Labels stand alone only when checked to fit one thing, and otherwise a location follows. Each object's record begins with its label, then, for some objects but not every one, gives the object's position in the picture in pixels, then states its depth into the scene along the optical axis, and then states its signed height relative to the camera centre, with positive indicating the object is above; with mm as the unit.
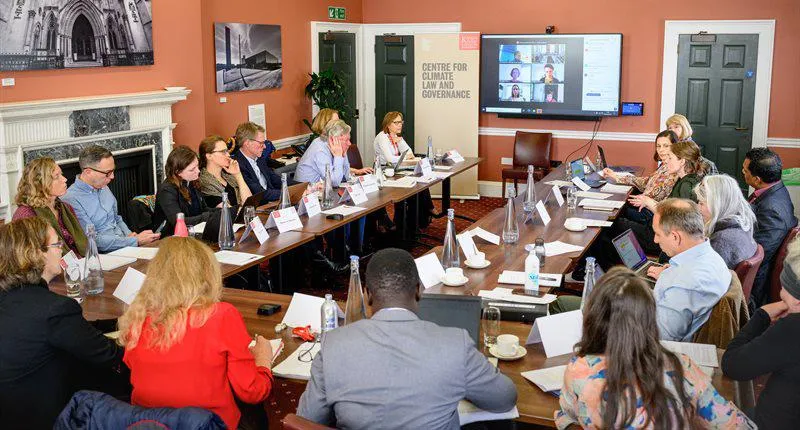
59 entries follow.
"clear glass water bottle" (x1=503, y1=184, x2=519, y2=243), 5012 -812
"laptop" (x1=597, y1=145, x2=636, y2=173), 8039 -794
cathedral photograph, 5848 +358
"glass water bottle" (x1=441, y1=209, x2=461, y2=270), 4441 -849
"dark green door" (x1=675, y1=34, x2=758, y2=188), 9156 -70
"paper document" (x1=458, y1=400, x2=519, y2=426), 2613 -990
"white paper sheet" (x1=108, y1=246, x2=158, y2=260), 4641 -910
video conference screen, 9578 +121
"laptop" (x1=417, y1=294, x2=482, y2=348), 3041 -794
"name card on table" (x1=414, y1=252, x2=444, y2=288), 4118 -884
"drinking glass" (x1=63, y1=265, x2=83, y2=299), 3953 -905
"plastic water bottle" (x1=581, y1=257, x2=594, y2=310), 3320 -739
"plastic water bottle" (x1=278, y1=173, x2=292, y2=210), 5641 -730
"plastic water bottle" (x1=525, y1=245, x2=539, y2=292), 3939 -851
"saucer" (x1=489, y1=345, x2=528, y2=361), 3084 -957
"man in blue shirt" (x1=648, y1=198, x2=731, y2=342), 3393 -754
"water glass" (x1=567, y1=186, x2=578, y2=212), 6168 -811
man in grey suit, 2283 -766
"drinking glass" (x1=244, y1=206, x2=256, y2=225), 5059 -756
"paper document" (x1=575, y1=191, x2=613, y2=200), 6625 -838
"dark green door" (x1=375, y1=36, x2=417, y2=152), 10492 +86
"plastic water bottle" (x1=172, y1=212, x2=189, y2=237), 4367 -729
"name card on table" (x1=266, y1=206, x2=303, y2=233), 5293 -836
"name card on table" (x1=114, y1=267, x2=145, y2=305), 3812 -891
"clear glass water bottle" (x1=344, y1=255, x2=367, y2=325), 3229 -804
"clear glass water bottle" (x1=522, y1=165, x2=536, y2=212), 5823 -769
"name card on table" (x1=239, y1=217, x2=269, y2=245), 4973 -838
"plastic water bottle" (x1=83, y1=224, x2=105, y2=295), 3961 -855
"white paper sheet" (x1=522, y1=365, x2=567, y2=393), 2842 -976
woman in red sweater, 2619 -778
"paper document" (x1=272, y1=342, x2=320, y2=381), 3021 -994
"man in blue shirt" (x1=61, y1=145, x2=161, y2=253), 5004 -673
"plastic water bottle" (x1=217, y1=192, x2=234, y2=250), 4820 -804
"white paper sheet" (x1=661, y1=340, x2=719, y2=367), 3060 -956
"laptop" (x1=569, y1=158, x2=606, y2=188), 7203 -763
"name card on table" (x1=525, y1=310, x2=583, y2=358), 3141 -894
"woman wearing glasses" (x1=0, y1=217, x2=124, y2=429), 2869 -858
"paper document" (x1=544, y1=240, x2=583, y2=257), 4855 -922
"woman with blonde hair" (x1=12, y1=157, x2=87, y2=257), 4562 -582
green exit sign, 10125 +833
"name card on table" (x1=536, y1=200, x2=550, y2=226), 5617 -818
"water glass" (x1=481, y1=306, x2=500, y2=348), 3201 -877
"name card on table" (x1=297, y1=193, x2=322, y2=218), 5758 -809
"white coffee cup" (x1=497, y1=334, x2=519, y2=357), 3119 -938
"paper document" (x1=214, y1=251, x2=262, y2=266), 4574 -926
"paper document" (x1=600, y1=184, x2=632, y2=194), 6910 -828
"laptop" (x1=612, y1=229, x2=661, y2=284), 4508 -868
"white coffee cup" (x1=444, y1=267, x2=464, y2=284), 4121 -905
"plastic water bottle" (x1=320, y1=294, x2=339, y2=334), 3229 -854
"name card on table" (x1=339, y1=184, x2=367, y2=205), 6281 -803
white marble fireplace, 5926 -340
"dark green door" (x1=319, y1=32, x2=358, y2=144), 10039 +316
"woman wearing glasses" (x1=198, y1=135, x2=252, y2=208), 5957 -591
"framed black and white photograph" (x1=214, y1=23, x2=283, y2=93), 8344 +270
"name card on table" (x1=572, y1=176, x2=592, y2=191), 6961 -795
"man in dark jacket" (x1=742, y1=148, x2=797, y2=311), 5098 -718
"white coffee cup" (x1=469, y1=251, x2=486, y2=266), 4441 -894
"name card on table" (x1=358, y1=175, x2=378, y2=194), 6758 -774
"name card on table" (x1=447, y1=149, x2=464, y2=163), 8680 -715
